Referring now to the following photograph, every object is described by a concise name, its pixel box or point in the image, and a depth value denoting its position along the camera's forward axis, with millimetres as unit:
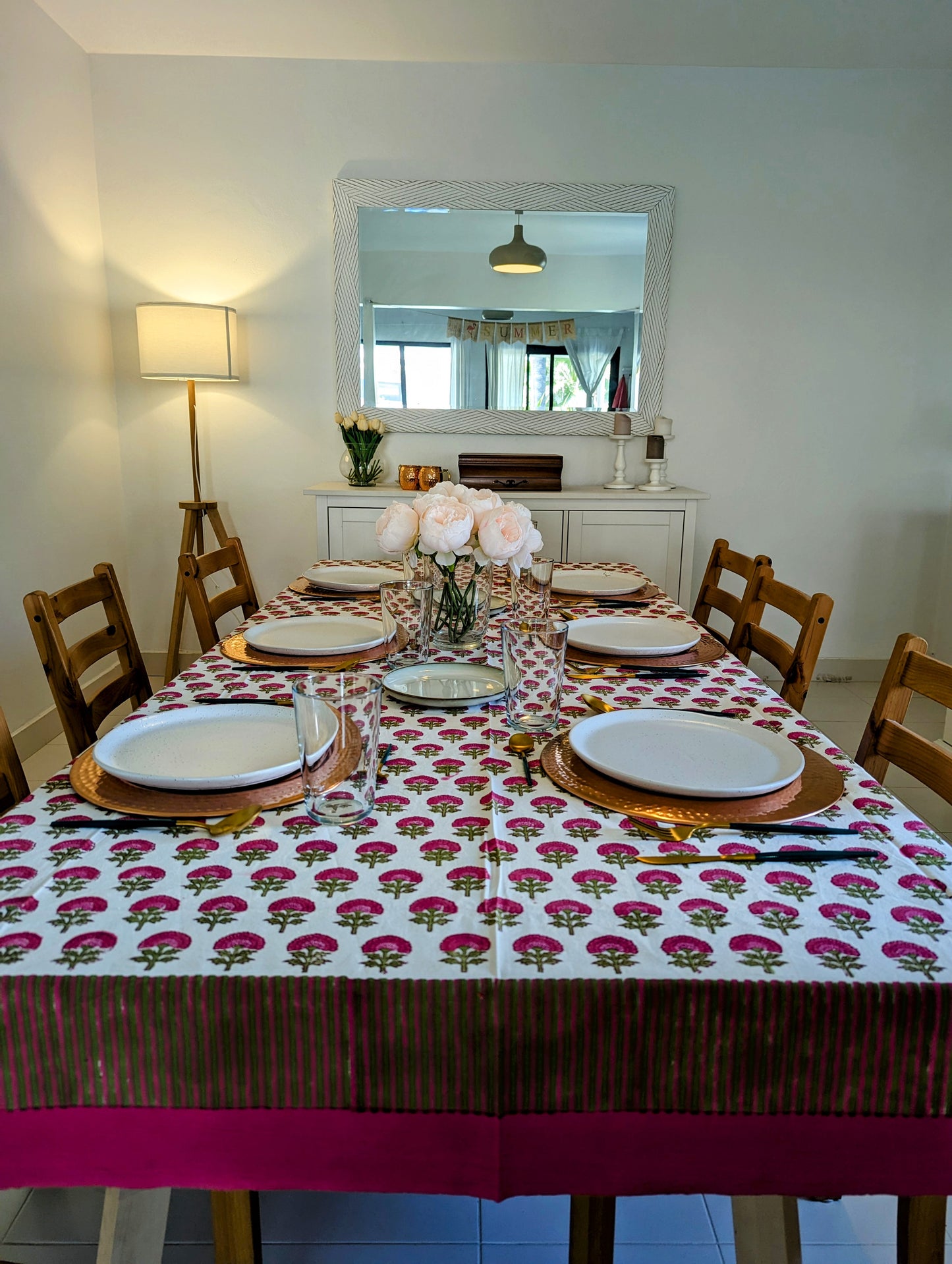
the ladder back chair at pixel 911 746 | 963
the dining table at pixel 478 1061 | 657
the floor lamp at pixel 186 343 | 3145
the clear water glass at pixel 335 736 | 915
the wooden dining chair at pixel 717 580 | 2068
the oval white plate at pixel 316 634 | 1545
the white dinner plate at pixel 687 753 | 966
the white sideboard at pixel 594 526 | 3264
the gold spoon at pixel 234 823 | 879
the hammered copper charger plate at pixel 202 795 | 920
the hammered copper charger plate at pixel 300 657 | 1504
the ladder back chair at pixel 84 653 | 1438
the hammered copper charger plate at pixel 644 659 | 1523
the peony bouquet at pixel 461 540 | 1384
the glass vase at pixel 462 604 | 1514
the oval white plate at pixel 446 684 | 1294
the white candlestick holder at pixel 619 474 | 3477
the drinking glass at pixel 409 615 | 1464
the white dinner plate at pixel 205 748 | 958
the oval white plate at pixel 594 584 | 2037
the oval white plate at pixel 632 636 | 1530
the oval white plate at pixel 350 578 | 2098
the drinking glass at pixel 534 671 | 1127
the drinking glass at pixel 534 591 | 1642
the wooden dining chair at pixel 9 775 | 1108
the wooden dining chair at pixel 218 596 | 1939
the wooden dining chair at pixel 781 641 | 1586
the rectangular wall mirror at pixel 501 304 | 3420
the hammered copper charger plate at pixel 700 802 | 917
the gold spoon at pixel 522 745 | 1096
